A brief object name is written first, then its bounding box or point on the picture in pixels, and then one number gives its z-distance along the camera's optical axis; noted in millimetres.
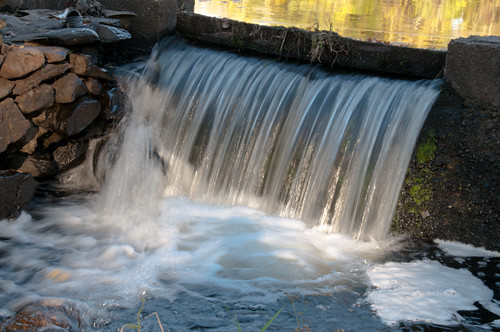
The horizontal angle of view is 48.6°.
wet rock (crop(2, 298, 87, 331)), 3371
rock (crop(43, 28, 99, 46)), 6094
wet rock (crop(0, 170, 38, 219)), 5504
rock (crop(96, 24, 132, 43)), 6656
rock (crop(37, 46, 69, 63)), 5859
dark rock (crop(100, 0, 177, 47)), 7527
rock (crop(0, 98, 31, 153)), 5590
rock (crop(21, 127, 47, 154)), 5840
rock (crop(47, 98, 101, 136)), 5902
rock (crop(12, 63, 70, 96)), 5664
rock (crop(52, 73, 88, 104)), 5863
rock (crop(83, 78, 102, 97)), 6125
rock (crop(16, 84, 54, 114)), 5684
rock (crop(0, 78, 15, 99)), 5570
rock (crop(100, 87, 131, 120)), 6324
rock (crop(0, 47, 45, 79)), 5602
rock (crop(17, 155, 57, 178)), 5953
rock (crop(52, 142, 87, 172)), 6215
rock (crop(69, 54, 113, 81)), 6055
